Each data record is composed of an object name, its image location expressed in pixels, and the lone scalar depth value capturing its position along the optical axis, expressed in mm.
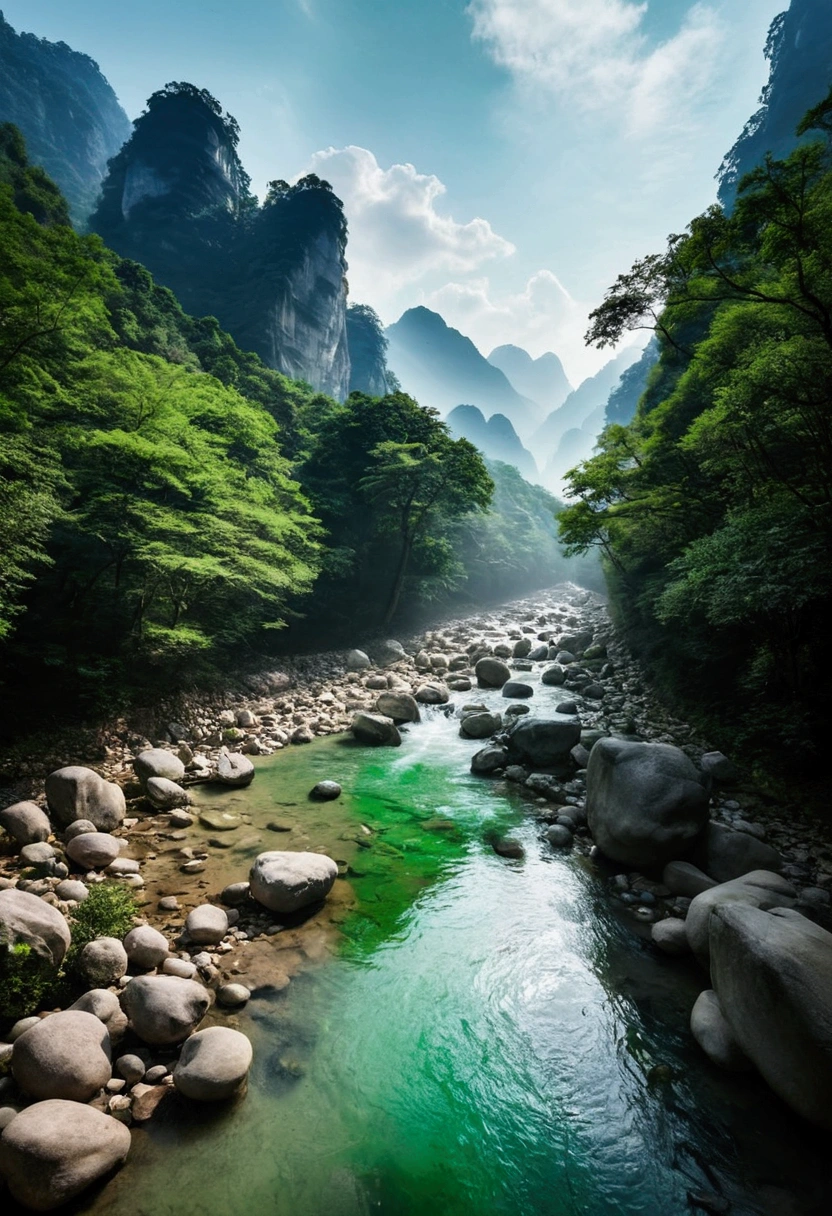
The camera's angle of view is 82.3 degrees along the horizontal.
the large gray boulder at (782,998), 3352
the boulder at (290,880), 5641
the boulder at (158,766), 8312
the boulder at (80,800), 6758
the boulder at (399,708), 13258
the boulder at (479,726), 11969
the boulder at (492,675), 16391
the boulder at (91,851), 6035
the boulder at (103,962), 4297
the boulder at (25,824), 6117
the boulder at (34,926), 3989
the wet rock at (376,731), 11586
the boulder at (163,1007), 3916
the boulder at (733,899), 4762
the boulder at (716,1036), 3885
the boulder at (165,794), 7695
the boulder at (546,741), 9734
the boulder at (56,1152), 2801
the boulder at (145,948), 4637
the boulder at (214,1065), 3541
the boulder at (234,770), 8859
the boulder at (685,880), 5836
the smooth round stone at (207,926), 5109
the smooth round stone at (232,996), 4426
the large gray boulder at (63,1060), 3305
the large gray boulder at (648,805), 6207
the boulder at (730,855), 5871
